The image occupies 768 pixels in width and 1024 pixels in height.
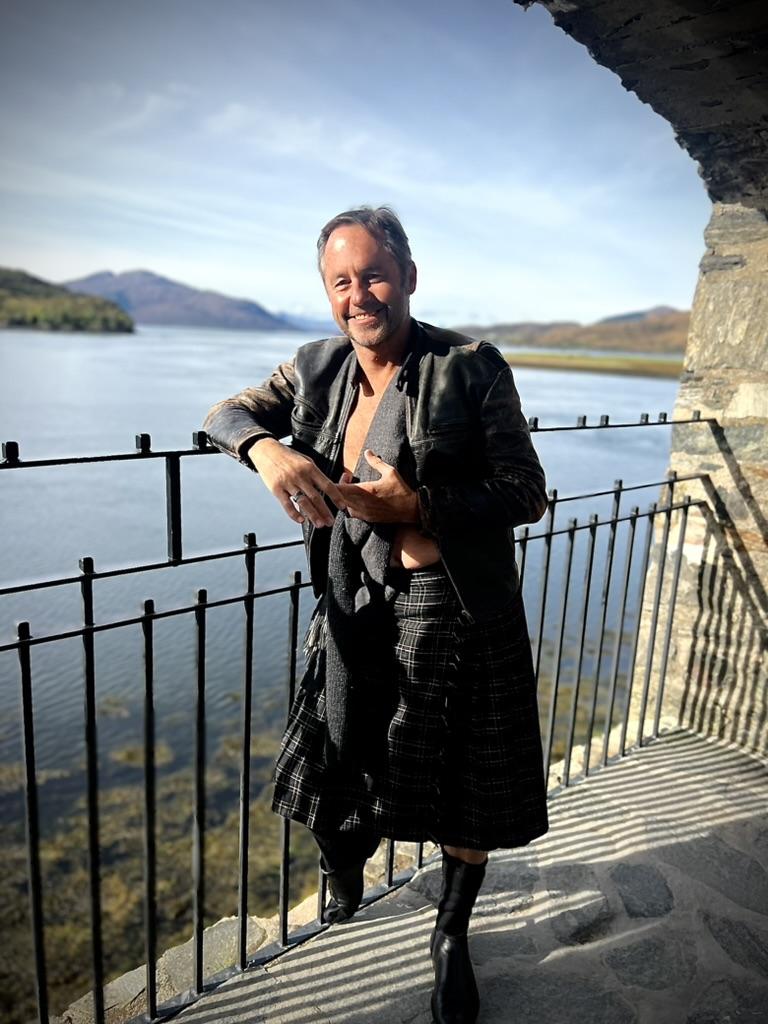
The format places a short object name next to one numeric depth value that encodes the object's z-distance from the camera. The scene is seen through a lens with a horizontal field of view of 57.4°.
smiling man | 1.56
